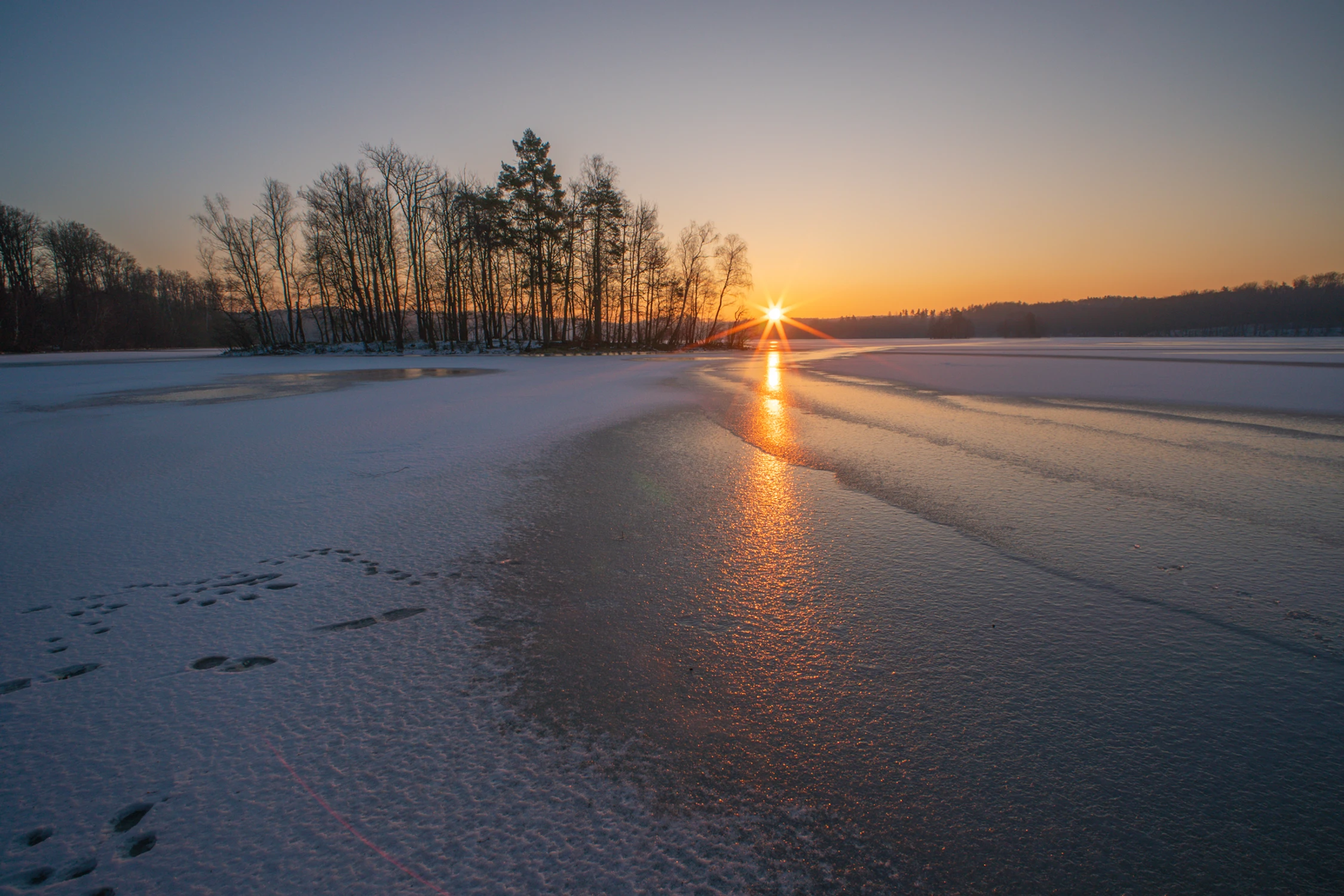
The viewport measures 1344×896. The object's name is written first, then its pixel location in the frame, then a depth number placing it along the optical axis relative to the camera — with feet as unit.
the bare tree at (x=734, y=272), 149.48
